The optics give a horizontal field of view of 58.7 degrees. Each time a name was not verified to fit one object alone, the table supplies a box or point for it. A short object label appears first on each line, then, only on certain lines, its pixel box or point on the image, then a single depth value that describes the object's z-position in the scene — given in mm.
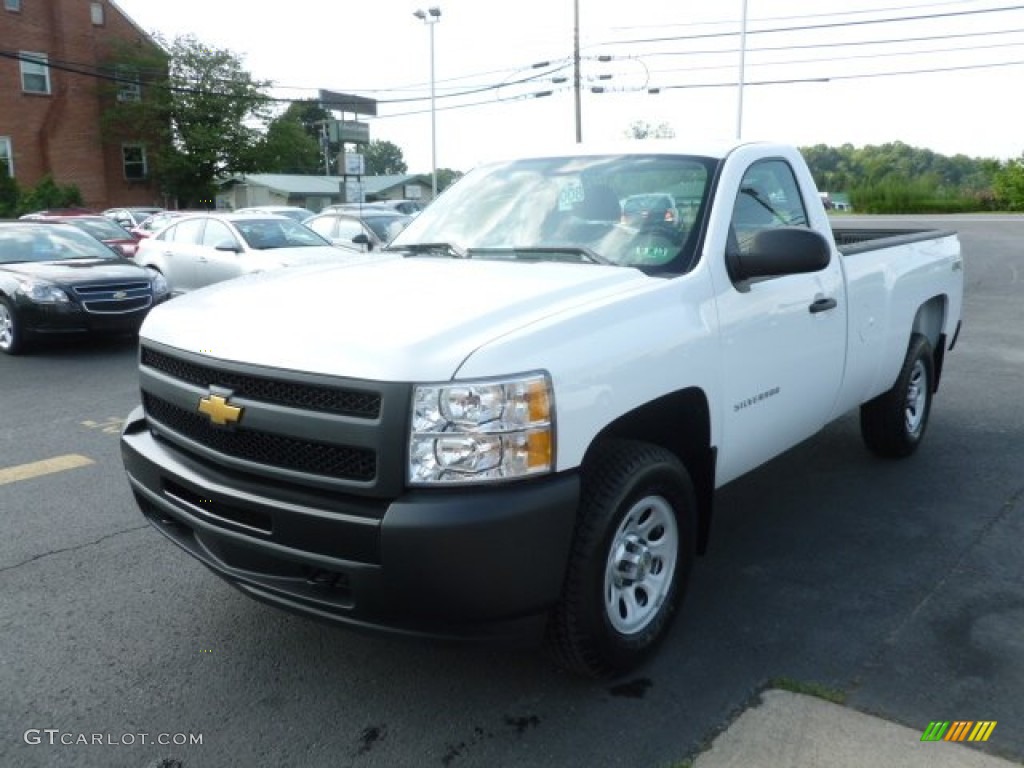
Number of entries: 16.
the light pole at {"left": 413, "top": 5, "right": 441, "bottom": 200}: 32250
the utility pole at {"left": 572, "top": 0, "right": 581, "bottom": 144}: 34512
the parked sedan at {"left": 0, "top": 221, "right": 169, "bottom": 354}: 9852
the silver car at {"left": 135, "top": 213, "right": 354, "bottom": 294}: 12305
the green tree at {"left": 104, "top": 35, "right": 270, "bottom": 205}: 43938
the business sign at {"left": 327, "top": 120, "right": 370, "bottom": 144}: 34250
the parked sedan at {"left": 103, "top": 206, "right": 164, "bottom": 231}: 27022
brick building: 37969
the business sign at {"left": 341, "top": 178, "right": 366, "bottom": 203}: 25614
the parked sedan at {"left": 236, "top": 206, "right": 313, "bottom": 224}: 23842
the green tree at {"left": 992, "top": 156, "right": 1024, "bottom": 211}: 46969
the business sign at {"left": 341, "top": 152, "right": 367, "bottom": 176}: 25616
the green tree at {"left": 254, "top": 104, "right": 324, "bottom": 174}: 49969
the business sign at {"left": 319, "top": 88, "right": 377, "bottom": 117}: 55922
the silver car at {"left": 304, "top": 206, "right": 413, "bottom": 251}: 16062
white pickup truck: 2641
